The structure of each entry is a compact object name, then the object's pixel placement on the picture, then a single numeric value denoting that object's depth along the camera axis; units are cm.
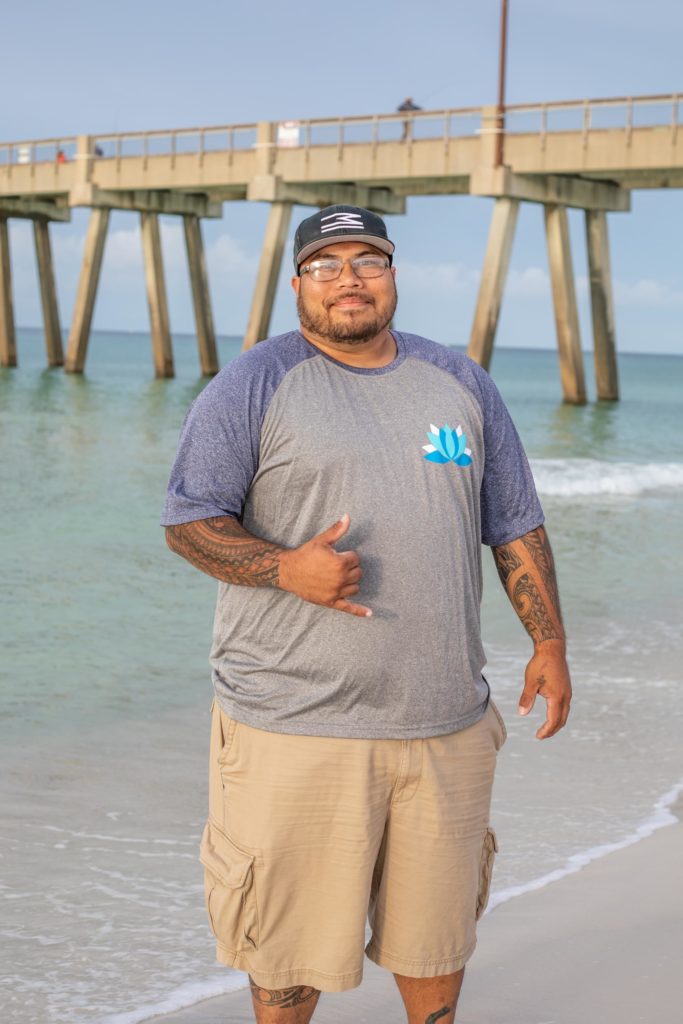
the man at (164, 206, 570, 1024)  270
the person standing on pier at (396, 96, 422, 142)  2978
